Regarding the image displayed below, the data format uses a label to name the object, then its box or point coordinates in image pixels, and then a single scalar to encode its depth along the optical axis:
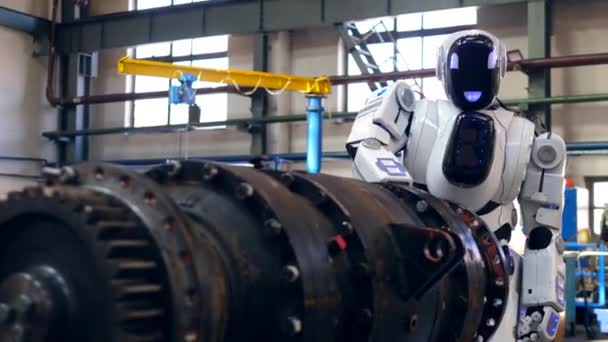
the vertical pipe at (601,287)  8.77
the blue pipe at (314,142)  9.96
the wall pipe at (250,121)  10.30
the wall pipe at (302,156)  10.28
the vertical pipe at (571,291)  8.55
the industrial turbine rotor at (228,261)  0.93
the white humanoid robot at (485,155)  3.07
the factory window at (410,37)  11.59
